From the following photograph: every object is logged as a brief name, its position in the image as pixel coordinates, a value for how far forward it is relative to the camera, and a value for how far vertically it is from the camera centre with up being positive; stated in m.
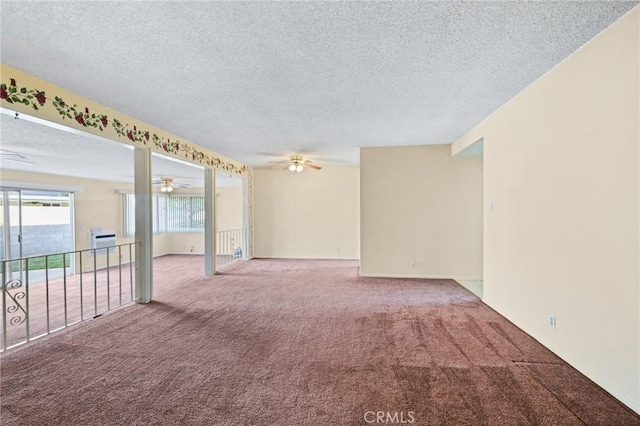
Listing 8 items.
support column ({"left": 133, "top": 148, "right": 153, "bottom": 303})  4.33 -0.14
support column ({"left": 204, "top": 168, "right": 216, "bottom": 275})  6.22 -0.20
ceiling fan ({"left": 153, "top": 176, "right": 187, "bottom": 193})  8.70 +0.78
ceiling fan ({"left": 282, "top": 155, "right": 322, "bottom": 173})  6.35 +0.91
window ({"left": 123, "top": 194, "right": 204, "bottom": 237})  10.59 -0.15
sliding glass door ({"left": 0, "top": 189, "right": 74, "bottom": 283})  6.63 -0.39
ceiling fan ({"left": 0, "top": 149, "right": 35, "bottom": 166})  5.15 +0.90
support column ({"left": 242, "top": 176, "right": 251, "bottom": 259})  8.21 -0.30
